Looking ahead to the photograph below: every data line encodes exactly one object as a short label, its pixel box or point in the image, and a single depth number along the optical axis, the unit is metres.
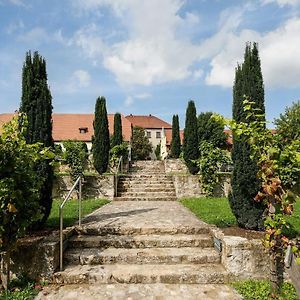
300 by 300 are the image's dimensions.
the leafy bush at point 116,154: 17.69
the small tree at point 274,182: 3.70
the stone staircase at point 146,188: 11.86
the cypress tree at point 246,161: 5.34
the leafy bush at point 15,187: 3.75
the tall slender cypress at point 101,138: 14.52
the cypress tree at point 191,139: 15.37
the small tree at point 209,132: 32.84
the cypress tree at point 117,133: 22.62
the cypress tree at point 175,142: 26.30
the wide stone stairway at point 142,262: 3.95
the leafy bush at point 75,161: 12.17
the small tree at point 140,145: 36.75
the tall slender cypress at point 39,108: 5.83
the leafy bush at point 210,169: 12.23
